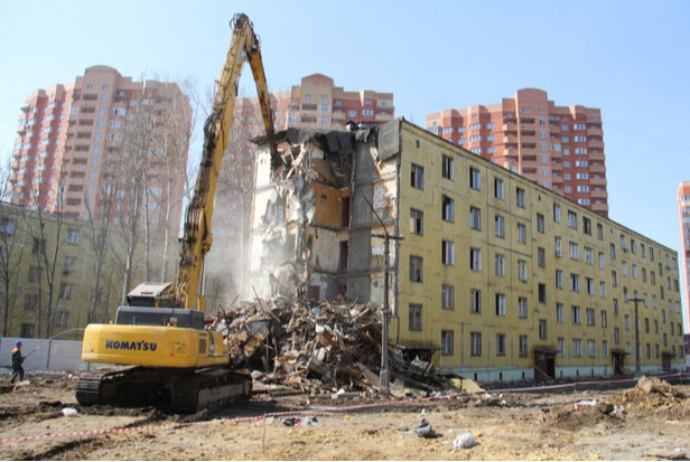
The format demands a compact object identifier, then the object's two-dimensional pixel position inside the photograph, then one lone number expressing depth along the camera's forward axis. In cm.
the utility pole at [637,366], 3761
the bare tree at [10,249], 4238
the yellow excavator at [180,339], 1190
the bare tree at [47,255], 4441
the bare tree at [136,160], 3697
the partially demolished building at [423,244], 2734
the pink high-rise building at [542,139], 9462
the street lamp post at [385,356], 1848
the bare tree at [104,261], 4547
